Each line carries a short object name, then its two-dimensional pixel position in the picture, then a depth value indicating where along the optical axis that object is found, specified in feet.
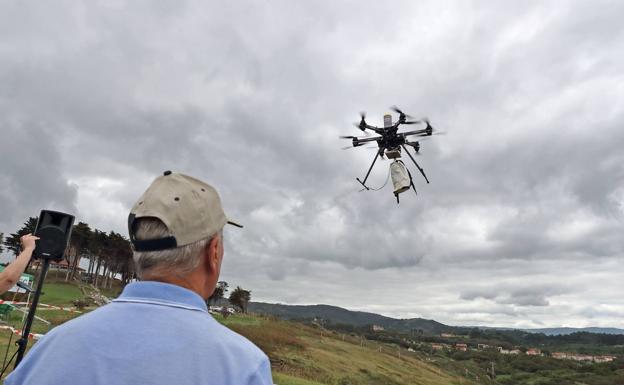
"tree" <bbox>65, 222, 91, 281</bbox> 234.38
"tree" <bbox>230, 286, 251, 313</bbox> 255.56
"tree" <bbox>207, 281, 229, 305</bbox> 245.45
